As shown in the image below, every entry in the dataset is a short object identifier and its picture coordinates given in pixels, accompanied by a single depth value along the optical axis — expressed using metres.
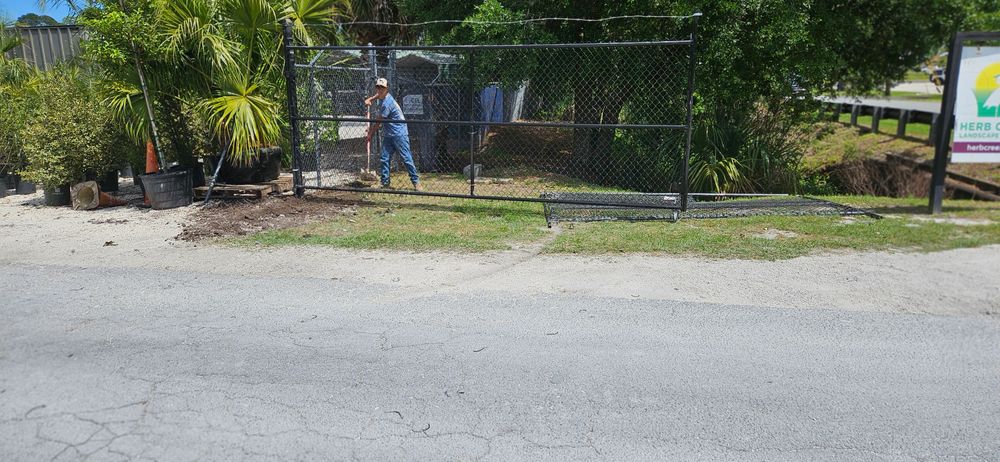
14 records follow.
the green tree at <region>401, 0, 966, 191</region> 11.13
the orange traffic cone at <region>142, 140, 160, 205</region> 10.60
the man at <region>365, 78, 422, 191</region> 10.70
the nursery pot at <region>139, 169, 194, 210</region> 10.06
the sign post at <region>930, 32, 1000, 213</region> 8.33
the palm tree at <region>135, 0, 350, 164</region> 9.88
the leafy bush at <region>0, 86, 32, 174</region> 11.93
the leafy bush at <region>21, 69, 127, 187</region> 10.40
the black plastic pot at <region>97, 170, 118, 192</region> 11.04
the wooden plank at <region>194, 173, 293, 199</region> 10.43
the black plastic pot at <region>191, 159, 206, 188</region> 11.05
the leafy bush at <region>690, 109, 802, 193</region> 12.41
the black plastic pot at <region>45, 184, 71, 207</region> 10.80
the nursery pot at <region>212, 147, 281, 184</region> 10.61
